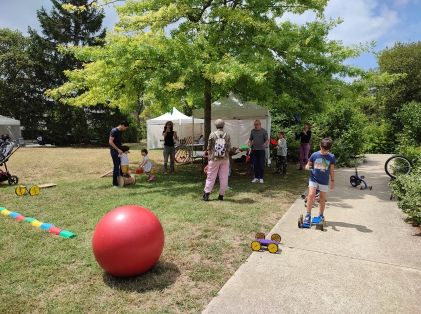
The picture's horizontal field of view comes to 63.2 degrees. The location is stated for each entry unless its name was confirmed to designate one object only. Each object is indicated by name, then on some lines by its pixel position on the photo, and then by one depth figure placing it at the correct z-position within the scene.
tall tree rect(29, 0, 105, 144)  30.34
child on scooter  6.04
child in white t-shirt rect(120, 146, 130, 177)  9.52
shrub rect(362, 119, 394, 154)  22.02
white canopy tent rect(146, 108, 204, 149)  25.64
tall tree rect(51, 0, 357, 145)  9.38
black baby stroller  9.82
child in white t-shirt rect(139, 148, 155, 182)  11.33
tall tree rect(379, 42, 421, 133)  28.77
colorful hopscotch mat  5.48
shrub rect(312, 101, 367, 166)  15.57
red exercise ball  3.84
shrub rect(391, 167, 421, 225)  6.10
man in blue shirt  9.37
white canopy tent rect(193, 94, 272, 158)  13.73
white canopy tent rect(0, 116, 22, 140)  27.41
